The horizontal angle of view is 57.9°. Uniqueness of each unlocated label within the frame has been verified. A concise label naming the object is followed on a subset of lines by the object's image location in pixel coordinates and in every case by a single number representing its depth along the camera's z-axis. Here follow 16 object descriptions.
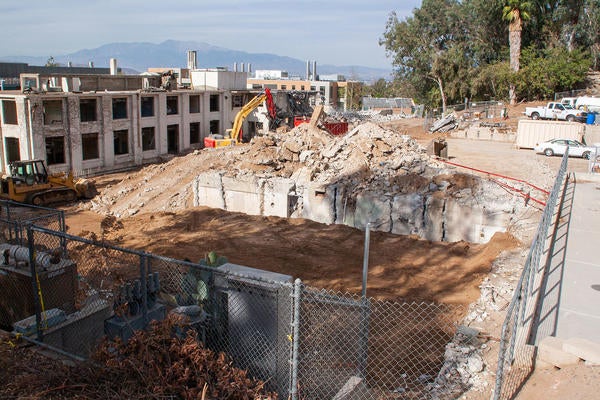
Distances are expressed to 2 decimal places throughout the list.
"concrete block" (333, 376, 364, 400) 6.65
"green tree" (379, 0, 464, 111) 60.38
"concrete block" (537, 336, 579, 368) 7.37
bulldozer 26.80
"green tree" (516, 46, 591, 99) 51.16
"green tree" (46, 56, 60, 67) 85.25
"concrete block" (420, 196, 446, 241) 18.75
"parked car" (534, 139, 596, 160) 30.86
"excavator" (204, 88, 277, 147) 37.84
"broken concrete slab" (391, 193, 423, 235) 19.05
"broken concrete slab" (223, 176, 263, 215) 22.41
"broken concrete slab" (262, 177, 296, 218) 21.67
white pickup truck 40.62
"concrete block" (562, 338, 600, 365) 7.19
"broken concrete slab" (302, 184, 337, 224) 20.80
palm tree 51.00
